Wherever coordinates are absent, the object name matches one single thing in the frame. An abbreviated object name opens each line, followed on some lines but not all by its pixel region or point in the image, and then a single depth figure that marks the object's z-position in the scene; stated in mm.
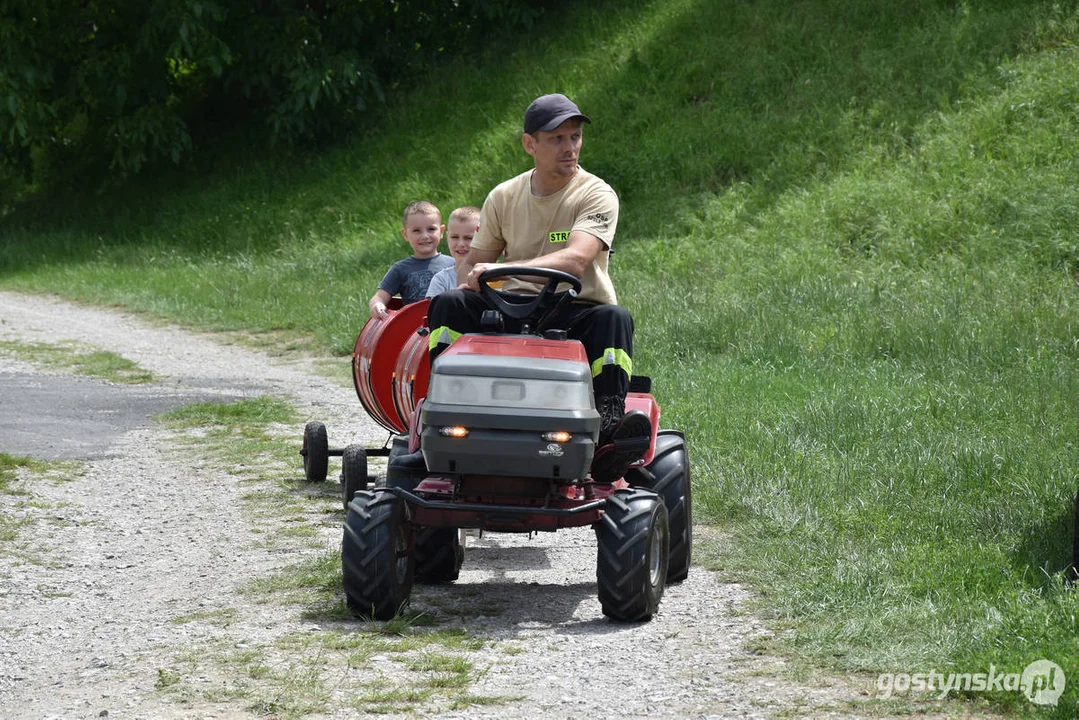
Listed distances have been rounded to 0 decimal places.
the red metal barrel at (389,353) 15125
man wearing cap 11219
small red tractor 10250
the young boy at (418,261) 16578
